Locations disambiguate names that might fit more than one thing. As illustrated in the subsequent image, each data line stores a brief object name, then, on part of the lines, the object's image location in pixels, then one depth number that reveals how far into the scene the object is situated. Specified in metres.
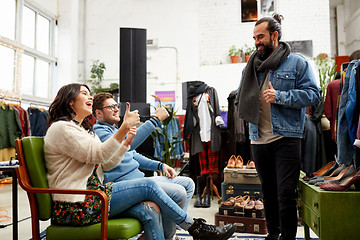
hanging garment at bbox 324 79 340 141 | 3.59
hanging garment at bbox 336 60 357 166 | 1.85
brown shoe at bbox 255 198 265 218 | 2.85
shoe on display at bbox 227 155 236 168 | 3.56
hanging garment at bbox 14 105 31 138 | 6.59
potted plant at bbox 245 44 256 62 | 8.36
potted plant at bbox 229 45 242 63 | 8.46
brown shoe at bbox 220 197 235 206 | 3.04
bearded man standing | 1.98
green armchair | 1.57
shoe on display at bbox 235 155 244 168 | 3.55
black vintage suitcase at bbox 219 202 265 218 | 2.86
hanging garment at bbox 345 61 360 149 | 1.78
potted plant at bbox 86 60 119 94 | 9.33
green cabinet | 1.70
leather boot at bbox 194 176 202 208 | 4.07
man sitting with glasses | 2.00
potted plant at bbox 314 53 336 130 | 7.73
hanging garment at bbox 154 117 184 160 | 4.25
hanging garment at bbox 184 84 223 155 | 4.29
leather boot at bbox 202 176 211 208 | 4.05
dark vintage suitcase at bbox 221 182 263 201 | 3.26
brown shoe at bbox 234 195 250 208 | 2.96
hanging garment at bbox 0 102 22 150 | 6.14
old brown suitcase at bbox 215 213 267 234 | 2.81
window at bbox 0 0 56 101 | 7.17
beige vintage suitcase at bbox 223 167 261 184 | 3.29
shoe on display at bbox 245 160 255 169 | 3.47
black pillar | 4.20
